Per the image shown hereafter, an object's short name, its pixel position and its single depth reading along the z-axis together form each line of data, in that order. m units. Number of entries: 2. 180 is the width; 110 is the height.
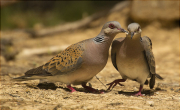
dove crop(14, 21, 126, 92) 7.44
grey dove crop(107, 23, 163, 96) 7.51
